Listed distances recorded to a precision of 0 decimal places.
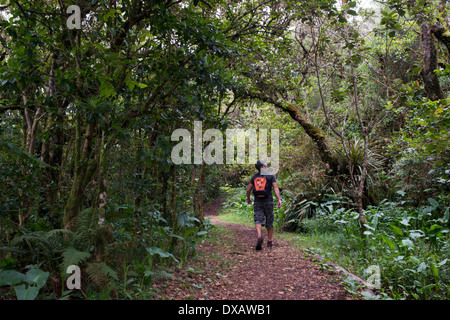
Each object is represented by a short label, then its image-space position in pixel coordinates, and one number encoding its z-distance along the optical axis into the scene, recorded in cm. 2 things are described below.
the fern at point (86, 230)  295
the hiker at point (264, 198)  579
